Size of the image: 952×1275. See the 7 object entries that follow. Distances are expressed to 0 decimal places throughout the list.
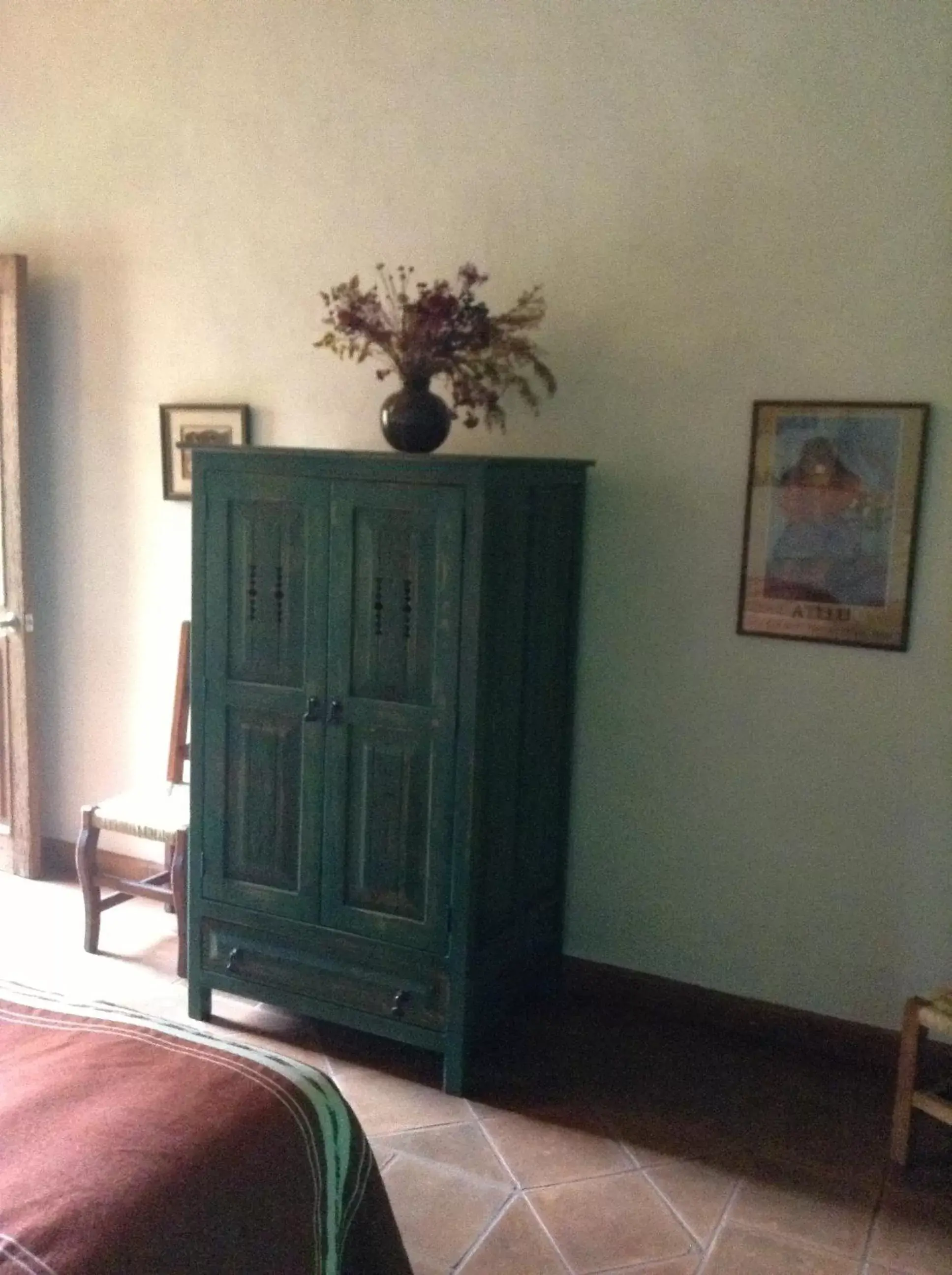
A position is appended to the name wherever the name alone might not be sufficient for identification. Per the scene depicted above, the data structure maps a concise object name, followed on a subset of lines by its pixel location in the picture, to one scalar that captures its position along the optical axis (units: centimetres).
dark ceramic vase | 295
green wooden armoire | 272
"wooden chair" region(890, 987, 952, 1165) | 253
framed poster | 285
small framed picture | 367
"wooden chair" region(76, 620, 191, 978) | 344
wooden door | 387
